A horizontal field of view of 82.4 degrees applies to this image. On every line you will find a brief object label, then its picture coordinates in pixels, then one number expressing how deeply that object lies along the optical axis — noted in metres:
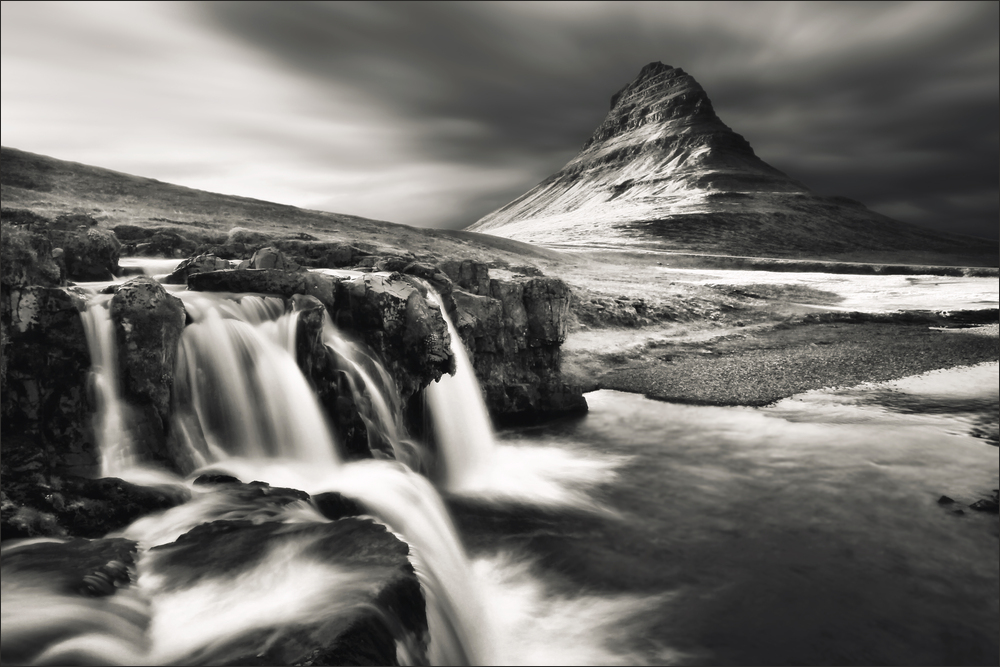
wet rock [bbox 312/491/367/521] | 9.33
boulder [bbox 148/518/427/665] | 5.39
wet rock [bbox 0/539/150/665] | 5.30
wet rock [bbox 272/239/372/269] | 18.91
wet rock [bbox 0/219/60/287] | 9.02
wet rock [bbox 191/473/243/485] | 9.52
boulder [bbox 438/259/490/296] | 20.83
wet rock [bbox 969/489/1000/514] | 11.45
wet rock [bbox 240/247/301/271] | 14.91
